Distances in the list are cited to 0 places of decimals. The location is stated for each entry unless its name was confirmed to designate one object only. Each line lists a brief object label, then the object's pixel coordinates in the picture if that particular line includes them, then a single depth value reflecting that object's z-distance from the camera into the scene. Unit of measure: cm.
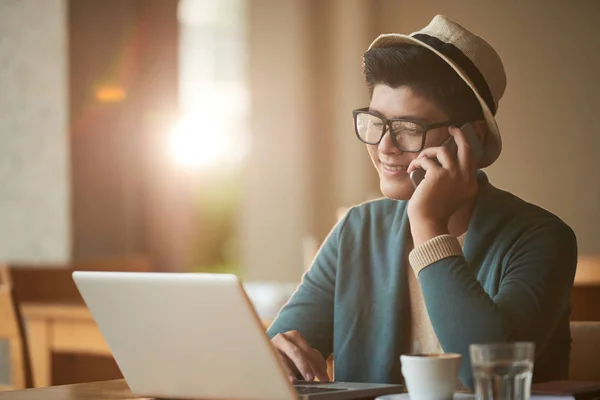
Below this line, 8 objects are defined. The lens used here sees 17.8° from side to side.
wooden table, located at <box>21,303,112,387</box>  525
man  289
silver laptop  259
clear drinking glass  256
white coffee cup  259
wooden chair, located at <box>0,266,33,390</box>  392
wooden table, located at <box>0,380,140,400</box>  280
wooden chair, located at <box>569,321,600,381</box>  310
